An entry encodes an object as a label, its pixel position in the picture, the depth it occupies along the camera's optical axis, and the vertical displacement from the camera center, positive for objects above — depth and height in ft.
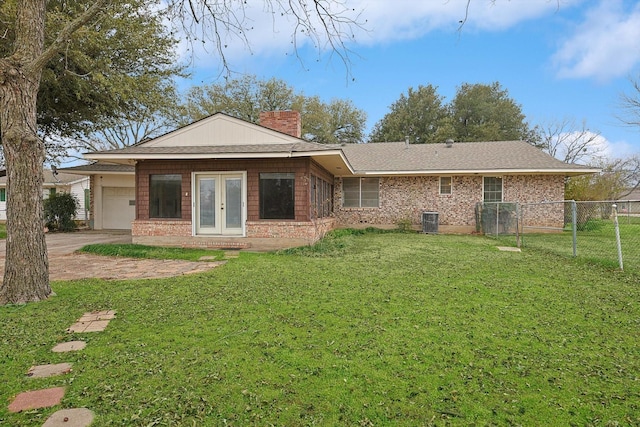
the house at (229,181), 31.45 +2.26
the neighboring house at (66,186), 71.18 +4.32
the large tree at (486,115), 100.99 +26.29
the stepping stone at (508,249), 29.76 -3.51
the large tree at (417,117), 107.34 +26.21
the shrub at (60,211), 48.08 -0.53
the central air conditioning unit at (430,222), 46.65 -1.97
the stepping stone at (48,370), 8.73 -3.95
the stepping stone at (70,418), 6.70 -3.92
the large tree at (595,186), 55.11 +3.10
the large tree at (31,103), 14.64 +4.17
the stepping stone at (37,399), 7.32 -3.94
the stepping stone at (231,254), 27.86 -3.67
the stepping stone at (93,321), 11.91 -3.92
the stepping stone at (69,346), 10.27 -3.96
